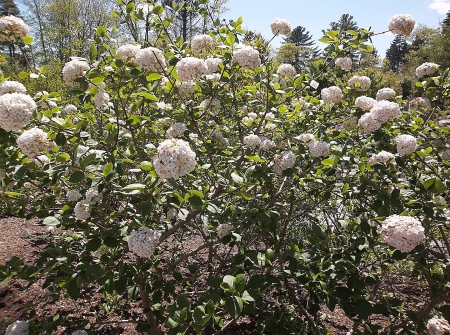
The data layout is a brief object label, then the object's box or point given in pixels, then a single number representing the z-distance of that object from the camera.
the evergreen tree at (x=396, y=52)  58.77
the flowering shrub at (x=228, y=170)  1.85
